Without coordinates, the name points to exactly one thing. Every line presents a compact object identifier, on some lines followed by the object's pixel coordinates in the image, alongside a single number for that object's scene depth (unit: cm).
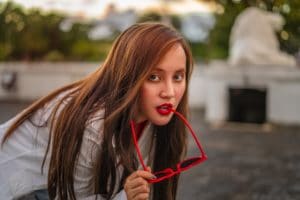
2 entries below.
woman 185
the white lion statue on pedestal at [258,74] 997
